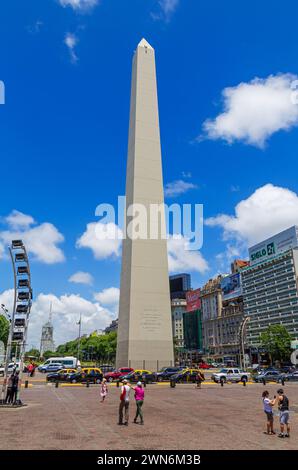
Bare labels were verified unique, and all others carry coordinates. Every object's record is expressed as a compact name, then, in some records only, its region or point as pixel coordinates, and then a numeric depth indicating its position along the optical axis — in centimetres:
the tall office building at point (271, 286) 8856
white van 6866
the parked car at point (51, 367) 6169
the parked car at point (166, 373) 4047
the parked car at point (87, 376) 3866
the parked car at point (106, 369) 5074
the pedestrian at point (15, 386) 1962
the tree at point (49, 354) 18234
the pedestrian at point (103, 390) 2195
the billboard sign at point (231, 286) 11566
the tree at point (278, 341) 7775
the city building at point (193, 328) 13725
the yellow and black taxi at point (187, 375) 3869
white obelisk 4459
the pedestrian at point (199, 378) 3375
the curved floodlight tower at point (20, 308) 2050
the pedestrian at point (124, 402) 1358
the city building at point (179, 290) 19200
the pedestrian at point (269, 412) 1188
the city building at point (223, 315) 11456
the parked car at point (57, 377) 4008
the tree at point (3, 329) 7956
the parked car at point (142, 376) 3718
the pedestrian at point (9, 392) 1978
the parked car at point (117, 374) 4003
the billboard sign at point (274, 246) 9150
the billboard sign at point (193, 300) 14250
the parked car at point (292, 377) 4494
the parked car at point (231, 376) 4192
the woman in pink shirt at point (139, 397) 1368
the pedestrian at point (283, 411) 1146
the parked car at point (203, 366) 7871
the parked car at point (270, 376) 4255
